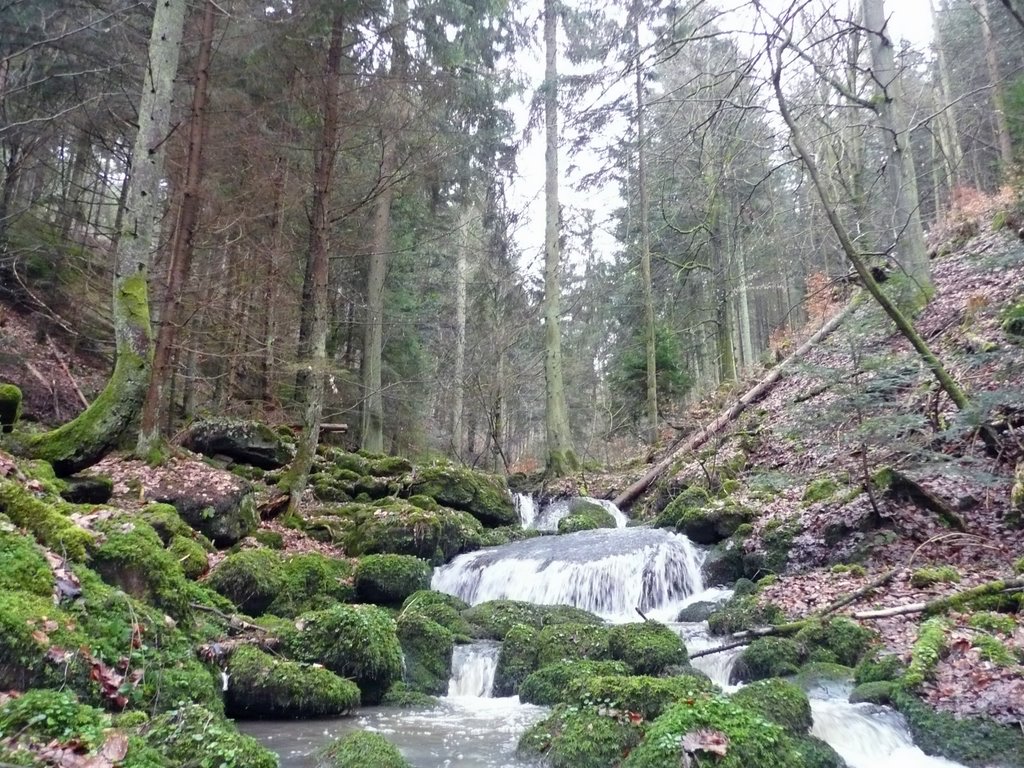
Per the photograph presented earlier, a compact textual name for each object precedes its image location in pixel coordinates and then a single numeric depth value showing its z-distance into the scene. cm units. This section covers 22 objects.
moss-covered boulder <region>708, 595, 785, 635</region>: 728
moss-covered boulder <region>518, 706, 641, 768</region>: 429
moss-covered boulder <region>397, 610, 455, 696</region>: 654
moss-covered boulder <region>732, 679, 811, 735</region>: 463
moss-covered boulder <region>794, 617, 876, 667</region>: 618
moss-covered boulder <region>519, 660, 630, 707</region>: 574
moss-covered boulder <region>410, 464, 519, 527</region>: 1320
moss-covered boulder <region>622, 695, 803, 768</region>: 377
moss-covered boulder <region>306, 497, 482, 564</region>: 1004
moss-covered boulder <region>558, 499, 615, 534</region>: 1327
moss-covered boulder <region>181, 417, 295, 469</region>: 1182
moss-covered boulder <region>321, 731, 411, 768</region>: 411
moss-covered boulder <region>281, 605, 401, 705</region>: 591
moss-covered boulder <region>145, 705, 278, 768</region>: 327
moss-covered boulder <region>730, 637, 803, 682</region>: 619
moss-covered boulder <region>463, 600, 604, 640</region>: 776
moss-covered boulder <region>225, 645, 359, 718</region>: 518
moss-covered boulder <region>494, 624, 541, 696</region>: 648
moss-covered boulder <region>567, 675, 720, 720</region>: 472
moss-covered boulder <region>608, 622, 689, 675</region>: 619
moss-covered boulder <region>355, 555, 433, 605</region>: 847
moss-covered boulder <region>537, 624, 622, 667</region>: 642
